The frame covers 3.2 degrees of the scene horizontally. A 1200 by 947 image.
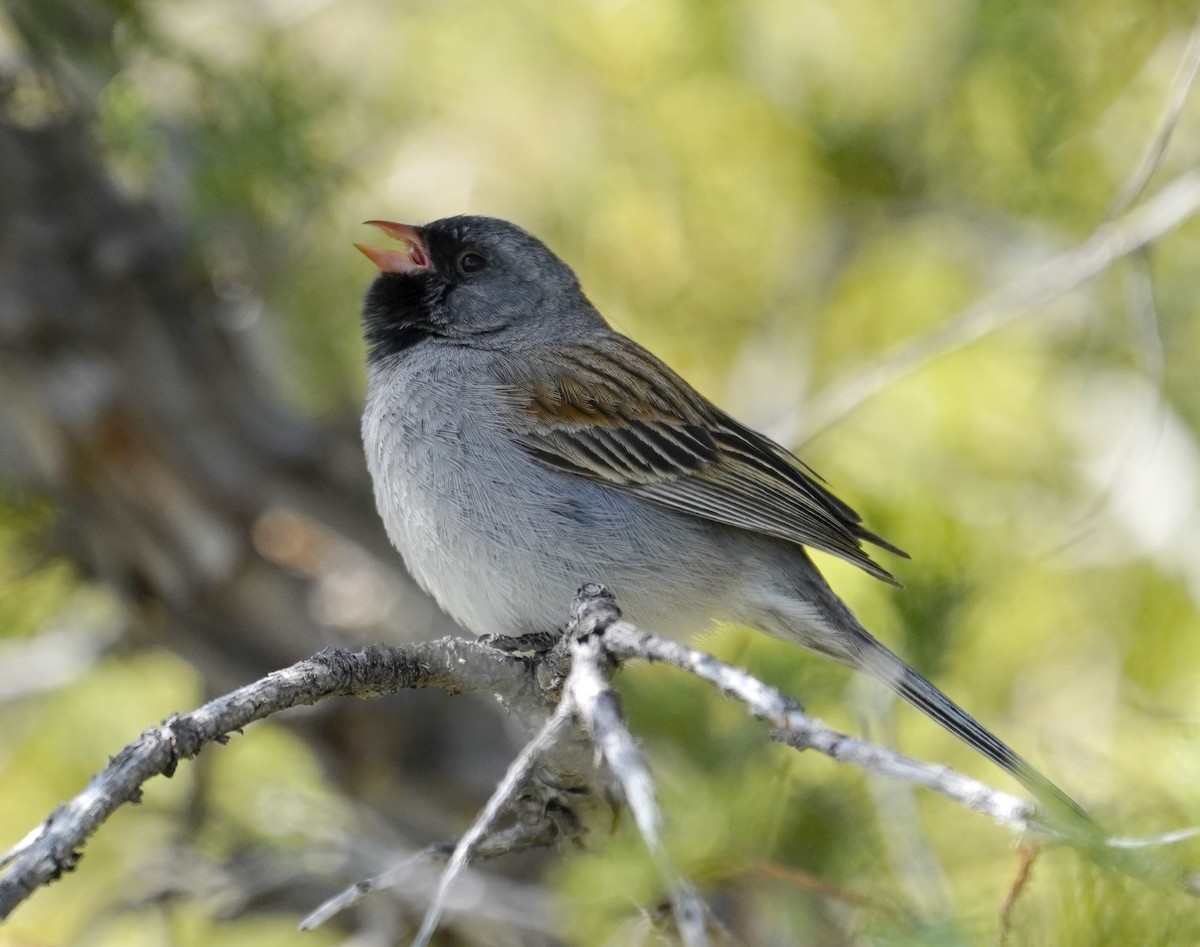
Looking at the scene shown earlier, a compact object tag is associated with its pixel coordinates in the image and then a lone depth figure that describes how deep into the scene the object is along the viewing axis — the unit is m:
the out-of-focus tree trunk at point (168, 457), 3.28
